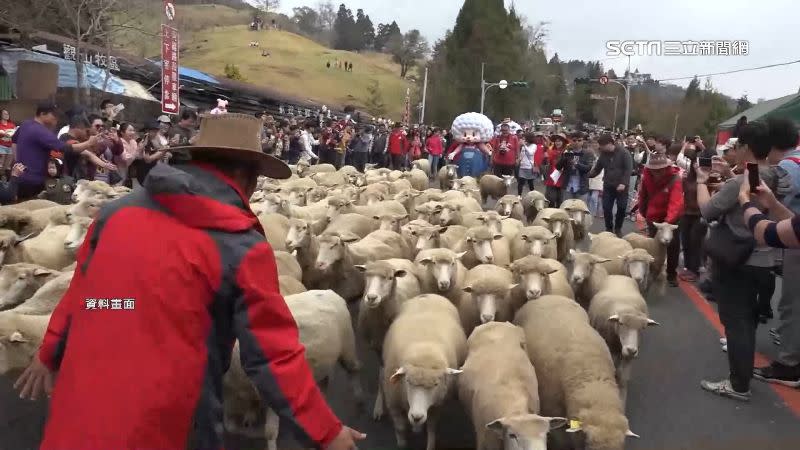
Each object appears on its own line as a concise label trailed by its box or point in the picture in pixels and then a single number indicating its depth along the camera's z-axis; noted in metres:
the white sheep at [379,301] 4.62
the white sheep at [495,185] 11.86
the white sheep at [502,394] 3.02
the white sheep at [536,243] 6.35
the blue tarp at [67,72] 15.82
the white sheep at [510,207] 8.98
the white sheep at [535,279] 4.95
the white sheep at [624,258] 6.08
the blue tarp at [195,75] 29.58
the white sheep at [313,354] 3.39
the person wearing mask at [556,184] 10.52
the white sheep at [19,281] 4.44
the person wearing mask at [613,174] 8.84
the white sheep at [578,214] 8.36
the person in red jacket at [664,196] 7.41
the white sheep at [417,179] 12.29
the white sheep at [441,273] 5.16
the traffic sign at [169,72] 11.80
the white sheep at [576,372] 3.29
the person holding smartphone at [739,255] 4.14
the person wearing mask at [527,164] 12.96
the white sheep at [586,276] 5.79
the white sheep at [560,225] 7.34
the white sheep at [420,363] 3.47
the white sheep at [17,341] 3.50
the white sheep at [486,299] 4.71
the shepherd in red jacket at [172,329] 1.62
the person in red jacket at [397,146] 18.92
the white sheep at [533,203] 9.23
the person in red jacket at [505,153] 13.12
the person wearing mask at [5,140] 8.13
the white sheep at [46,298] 4.07
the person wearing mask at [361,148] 18.95
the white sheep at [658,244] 7.11
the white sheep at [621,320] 4.39
